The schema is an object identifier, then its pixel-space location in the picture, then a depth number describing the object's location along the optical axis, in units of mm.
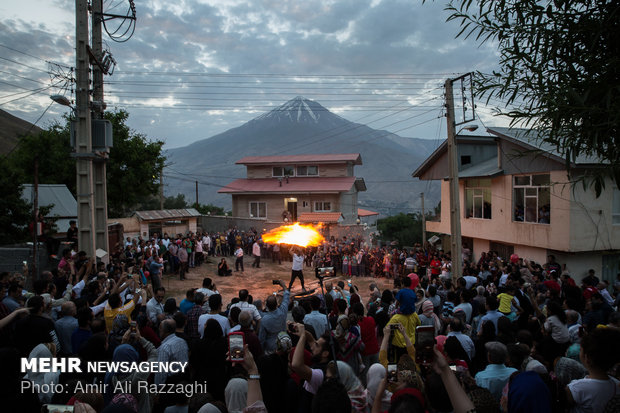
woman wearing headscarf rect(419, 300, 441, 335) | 6934
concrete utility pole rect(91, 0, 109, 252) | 13188
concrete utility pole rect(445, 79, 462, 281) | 13500
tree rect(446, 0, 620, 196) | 3867
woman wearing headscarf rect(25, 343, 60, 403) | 4641
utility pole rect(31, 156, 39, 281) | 11773
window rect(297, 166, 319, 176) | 38094
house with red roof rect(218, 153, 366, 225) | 34844
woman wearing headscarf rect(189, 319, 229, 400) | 5023
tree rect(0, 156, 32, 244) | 15695
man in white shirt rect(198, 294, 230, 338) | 6309
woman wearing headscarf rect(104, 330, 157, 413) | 4504
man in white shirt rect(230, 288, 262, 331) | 6812
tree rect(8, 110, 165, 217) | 28969
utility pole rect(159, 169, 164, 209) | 32959
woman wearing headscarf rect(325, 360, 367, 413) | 3803
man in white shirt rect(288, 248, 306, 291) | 16078
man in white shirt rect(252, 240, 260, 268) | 24969
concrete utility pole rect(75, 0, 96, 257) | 12391
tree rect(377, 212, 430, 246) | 44969
